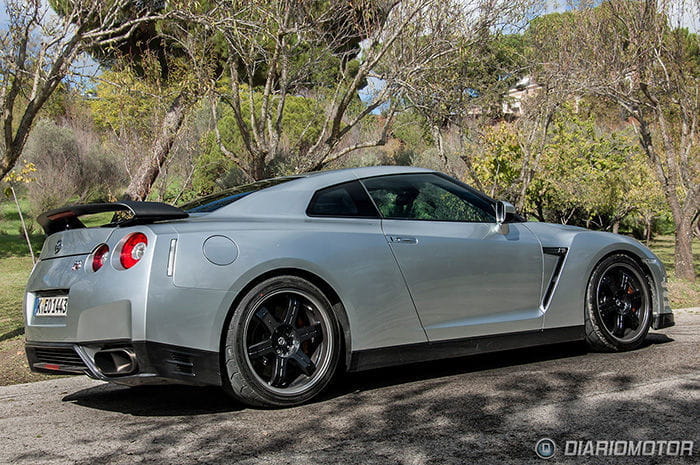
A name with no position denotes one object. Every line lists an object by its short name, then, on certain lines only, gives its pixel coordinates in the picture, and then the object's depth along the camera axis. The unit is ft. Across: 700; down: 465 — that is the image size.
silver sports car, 13.37
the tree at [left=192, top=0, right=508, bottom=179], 36.73
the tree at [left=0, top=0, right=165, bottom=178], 25.14
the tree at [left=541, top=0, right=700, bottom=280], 44.88
